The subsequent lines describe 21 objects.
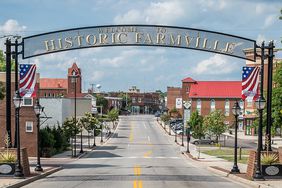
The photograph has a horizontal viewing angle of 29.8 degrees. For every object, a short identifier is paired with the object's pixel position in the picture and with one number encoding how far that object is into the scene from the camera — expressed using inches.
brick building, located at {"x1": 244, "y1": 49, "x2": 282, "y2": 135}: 4128.9
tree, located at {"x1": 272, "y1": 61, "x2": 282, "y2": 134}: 2105.1
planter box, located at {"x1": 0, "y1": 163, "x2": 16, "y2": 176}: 894.4
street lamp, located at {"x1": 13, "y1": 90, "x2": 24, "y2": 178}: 875.7
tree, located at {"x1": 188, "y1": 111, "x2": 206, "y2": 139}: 3058.6
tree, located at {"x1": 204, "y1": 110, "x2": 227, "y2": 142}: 2930.6
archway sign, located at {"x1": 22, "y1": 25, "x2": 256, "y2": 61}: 907.4
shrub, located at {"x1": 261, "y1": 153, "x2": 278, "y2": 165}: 892.6
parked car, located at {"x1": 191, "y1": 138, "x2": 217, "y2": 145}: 3233.3
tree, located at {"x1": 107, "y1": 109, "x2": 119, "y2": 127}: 4963.1
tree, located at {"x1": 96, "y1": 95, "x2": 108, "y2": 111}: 7280.5
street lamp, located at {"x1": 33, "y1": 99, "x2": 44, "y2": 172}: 1129.4
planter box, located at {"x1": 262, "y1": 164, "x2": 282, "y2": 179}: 887.7
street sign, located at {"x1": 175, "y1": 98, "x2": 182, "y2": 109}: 5054.1
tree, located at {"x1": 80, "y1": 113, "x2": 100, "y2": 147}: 2787.6
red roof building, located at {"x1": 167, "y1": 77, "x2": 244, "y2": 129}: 5113.2
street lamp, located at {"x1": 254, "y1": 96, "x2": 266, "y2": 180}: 863.1
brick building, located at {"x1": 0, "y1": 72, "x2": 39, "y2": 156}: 1978.3
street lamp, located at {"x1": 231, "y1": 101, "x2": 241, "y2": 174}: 1067.1
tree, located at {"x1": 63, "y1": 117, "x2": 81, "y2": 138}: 2445.7
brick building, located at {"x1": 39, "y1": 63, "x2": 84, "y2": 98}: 6712.6
